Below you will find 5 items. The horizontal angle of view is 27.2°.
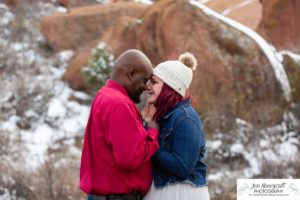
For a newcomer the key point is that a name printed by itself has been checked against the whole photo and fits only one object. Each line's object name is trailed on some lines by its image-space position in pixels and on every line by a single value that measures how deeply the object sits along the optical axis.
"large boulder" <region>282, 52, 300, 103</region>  10.95
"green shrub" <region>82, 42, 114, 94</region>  12.35
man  2.86
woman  2.99
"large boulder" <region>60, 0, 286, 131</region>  10.78
